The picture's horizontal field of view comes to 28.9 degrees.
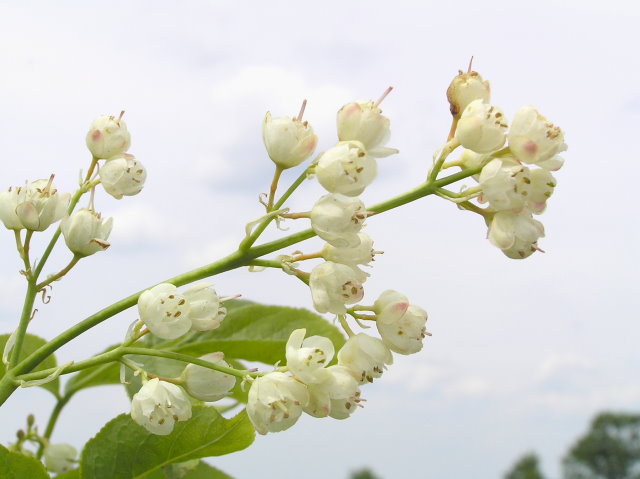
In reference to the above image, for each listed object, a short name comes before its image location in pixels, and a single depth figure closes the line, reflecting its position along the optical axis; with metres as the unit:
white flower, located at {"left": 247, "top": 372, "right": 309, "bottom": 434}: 0.22
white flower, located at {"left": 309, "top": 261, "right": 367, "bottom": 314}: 0.22
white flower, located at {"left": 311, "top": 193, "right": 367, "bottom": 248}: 0.22
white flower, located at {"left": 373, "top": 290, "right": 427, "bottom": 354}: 0.23
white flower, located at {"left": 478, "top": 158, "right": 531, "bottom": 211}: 0.22
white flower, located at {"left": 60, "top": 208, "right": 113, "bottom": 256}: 0.23
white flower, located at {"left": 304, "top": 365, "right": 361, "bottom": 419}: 0.22
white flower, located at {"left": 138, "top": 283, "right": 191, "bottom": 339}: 0.22
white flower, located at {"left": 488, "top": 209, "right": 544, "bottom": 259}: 0.22
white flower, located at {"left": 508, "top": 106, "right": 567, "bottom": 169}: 0.22
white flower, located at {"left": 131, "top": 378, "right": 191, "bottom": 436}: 0.22
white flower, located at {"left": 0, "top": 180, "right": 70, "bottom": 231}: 0.23
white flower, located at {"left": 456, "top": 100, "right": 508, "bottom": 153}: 0.22
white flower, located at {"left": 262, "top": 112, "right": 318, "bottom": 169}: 0.23
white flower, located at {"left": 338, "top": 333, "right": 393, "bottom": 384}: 0.22
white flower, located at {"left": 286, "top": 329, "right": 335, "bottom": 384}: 0.22
